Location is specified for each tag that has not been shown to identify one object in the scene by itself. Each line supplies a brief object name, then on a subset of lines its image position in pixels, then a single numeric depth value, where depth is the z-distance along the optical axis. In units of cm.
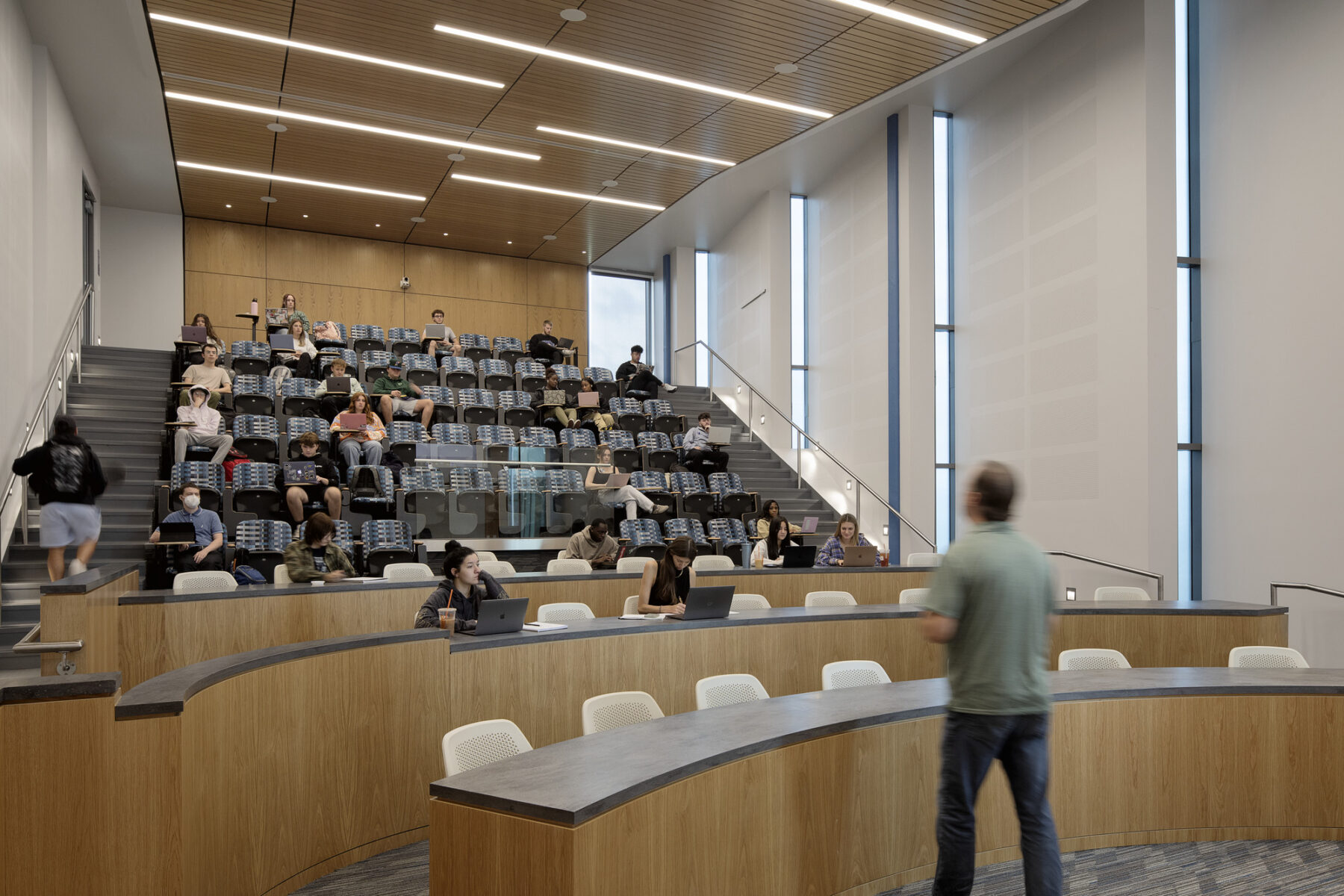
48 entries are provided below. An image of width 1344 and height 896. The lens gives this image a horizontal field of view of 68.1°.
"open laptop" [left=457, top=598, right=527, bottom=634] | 499
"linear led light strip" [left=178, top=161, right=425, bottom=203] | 1462
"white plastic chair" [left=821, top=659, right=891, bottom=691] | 463
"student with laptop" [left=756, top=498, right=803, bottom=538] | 1159
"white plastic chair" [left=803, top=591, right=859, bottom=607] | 751
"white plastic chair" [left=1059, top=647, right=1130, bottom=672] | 543
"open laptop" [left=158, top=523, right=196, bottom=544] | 876
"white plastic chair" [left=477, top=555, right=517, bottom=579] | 805
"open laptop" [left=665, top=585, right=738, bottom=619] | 587
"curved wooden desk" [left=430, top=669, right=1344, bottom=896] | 261
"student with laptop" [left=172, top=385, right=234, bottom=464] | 1051
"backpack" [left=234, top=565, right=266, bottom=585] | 874
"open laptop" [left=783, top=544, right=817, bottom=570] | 911
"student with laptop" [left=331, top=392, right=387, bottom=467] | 1117
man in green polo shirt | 333
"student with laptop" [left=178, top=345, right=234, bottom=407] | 1205
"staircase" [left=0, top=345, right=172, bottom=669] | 759
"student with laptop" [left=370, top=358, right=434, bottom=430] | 1271
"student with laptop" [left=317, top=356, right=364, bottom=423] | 1248
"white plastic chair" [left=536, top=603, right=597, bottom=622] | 626
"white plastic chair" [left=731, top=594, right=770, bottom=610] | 725
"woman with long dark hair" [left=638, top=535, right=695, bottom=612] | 658
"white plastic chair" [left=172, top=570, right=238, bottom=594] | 688
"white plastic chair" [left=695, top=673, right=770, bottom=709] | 417
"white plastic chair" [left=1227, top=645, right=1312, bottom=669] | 555
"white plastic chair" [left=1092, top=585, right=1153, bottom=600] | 833
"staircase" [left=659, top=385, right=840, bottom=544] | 1456
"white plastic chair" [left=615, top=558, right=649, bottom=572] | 865
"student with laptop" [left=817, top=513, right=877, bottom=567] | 1008
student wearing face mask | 879
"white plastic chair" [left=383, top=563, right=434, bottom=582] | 781
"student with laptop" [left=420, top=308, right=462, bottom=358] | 1636
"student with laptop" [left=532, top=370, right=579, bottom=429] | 1432
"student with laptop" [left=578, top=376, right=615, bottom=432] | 1405
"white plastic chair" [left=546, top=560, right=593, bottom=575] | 827
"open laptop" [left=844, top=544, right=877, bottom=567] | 941
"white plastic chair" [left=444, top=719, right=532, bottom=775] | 324
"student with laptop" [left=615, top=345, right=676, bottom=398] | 1617
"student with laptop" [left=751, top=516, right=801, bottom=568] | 1079
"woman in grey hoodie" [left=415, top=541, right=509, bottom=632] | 533
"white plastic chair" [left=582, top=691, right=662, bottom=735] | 378
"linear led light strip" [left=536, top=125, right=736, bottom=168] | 1286
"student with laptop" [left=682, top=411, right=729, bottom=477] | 1355
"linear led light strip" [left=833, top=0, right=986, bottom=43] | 939
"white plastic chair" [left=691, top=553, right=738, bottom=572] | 902
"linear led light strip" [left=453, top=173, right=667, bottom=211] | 1501
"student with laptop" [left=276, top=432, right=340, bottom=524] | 987
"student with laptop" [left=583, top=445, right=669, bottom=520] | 1154
